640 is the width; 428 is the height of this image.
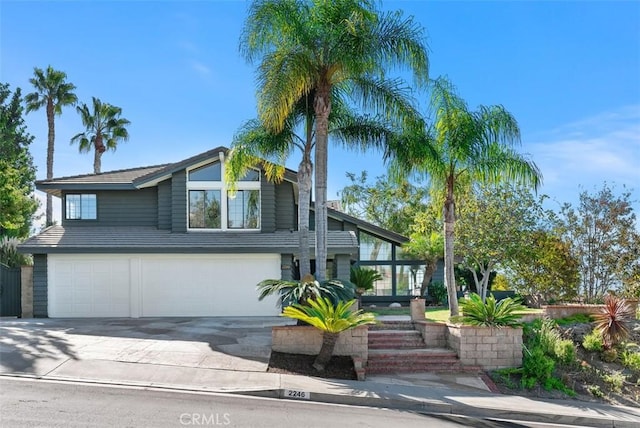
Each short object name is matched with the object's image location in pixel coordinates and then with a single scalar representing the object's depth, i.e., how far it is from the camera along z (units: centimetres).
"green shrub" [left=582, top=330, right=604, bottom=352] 1239
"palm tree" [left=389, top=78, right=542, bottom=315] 1317
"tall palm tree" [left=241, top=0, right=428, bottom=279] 1189
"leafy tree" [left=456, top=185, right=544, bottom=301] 1712
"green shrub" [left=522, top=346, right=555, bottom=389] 1094
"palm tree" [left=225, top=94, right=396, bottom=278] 1360
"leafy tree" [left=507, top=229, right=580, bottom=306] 1659
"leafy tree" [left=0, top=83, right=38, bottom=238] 1941
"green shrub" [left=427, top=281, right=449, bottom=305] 2108
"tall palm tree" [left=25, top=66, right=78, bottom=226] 3177
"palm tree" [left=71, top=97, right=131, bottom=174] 3319
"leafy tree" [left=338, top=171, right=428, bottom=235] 3272
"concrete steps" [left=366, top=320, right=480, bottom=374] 1156
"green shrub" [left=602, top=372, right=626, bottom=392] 1103
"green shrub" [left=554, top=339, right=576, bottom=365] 1170
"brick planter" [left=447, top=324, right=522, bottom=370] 1172
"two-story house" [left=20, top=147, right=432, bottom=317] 1750
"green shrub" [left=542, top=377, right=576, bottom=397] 1066
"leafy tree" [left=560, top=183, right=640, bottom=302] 1593
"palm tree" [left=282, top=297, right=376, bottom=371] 1059
